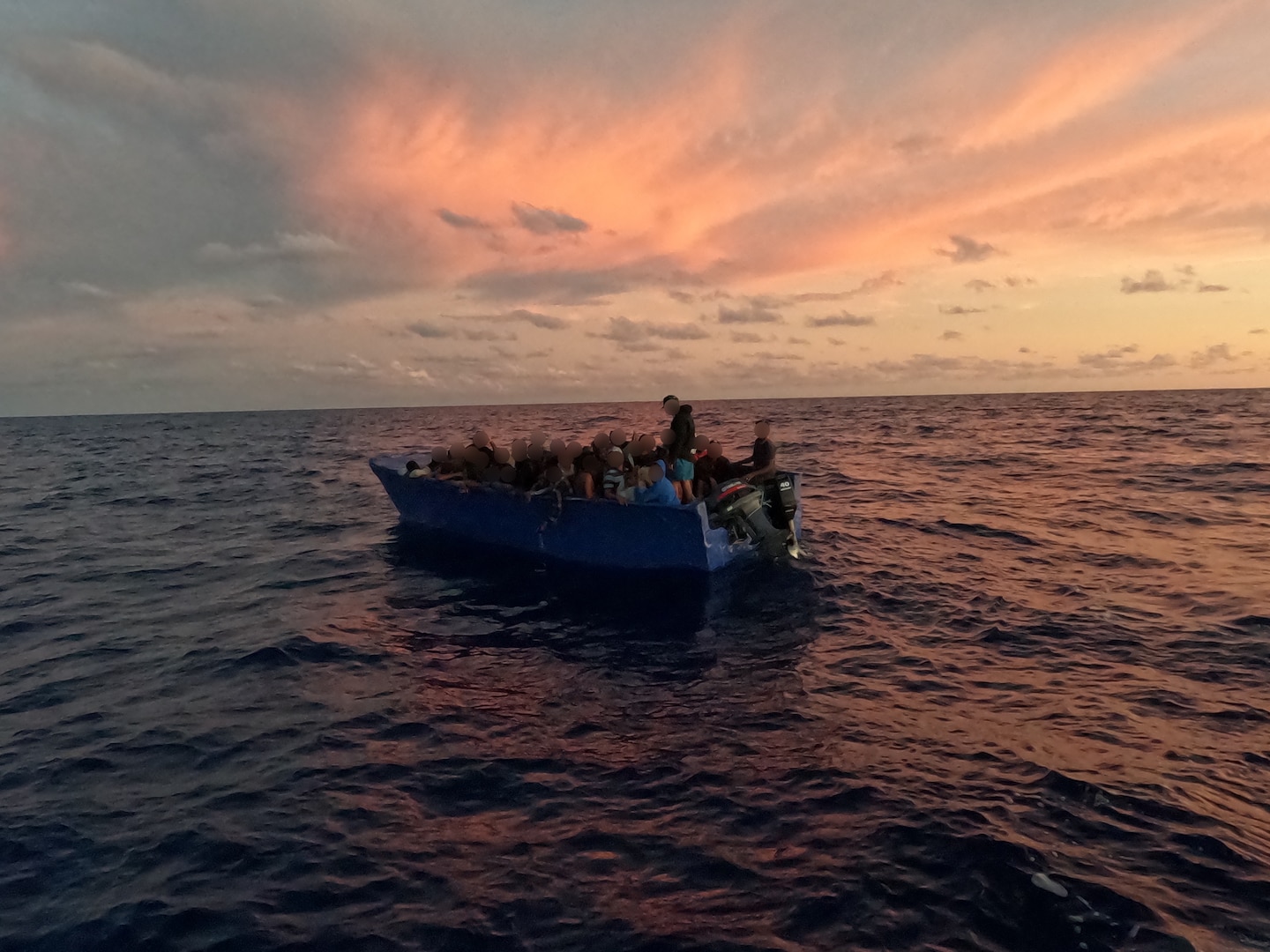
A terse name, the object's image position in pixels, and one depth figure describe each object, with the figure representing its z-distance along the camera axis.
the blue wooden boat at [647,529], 12.59
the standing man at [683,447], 13.47
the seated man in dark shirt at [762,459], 13.47
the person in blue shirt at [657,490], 12.62
